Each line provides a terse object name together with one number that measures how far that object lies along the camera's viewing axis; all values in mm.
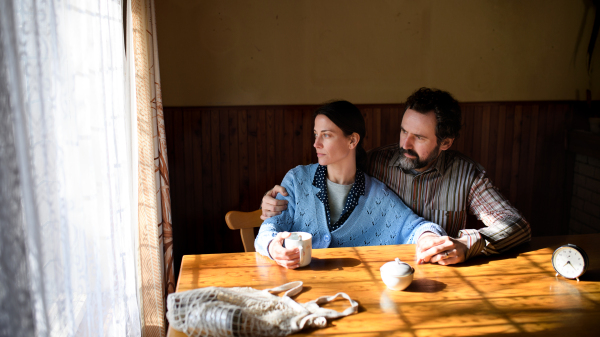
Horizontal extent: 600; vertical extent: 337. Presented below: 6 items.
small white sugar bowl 1505
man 2350
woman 2174
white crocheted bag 1252
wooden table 1318
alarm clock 1607
